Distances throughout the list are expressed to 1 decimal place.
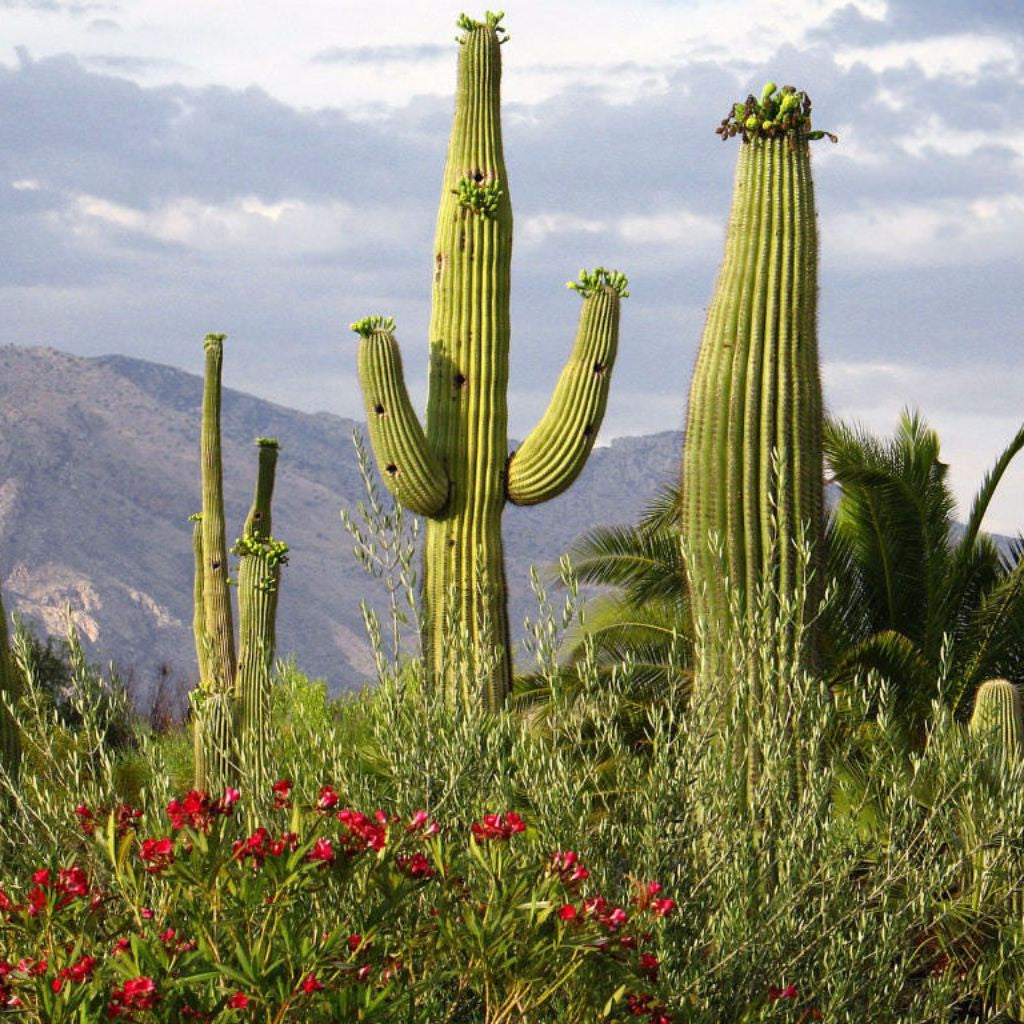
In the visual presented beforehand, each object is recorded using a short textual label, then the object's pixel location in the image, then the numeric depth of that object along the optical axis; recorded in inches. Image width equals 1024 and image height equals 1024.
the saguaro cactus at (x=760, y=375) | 658.2
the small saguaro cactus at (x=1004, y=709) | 685.9
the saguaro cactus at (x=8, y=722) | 633.0
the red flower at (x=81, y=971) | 305.9
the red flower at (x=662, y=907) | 350.0
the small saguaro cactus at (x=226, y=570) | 1146.0
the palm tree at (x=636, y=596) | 1045.8
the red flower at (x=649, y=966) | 341.7
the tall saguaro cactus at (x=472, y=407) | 863.1
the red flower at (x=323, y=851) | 315.3
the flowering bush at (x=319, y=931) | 305.6
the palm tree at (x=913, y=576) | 979.9
